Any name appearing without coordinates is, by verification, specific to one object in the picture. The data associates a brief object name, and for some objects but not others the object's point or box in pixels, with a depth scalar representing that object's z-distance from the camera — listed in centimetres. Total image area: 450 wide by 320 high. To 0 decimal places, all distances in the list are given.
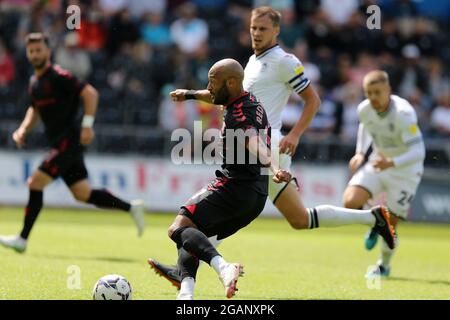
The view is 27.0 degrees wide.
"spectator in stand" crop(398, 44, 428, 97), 2147
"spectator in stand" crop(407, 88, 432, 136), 2052
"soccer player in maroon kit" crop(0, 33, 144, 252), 1152
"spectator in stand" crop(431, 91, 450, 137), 2042
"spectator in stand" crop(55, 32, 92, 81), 1972
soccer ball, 746
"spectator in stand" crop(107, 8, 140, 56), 2117
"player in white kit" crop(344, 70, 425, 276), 1099
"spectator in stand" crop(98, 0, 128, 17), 2175
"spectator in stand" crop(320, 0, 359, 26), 2267
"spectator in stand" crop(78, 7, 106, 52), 2081
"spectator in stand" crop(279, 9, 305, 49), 2150
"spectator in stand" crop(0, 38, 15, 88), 2041
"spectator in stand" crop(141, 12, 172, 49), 2169
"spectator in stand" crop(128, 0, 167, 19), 2233
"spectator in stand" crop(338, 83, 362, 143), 2031
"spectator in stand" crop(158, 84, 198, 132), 1980
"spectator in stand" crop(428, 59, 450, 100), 2161
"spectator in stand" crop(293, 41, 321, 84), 2047
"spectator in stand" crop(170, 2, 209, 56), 2127
